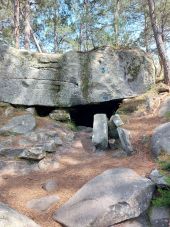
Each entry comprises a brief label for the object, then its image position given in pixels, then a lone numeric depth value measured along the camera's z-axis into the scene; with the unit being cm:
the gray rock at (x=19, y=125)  849
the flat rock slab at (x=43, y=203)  518
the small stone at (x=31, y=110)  979
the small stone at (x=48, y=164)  701
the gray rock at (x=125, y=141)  722
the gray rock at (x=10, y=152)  742
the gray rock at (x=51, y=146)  763
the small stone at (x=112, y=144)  782
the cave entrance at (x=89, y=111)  1056
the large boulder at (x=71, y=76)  1002
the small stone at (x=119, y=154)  724
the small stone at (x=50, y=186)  584
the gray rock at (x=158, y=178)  509
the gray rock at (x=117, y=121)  813
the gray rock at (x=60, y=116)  984
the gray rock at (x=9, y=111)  942
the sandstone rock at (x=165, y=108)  895
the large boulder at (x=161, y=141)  666
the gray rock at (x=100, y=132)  790
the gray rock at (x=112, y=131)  817
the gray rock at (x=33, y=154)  712
